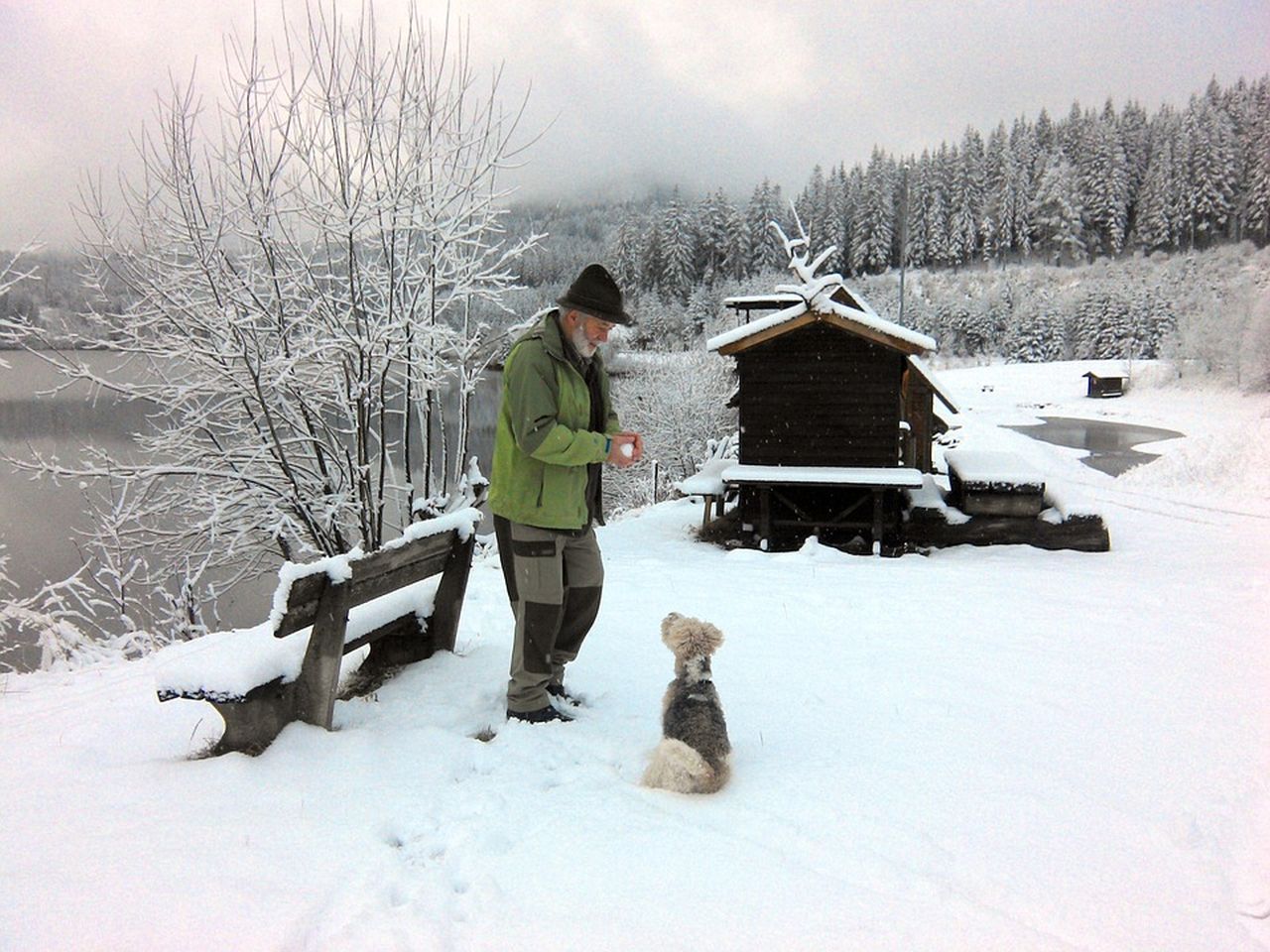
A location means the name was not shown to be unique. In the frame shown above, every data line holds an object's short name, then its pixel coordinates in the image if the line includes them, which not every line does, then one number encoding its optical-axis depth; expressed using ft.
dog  9.20
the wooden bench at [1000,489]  35.24
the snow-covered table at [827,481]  36.45
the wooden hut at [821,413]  36.73
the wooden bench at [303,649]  9.53
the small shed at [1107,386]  164.96
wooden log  34.12
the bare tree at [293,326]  21.47
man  10.52
